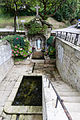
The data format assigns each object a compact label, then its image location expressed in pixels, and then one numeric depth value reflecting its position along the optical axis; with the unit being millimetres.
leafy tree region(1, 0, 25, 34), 8732
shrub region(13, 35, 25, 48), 7453
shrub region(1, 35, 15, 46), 7178
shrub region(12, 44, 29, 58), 7462
